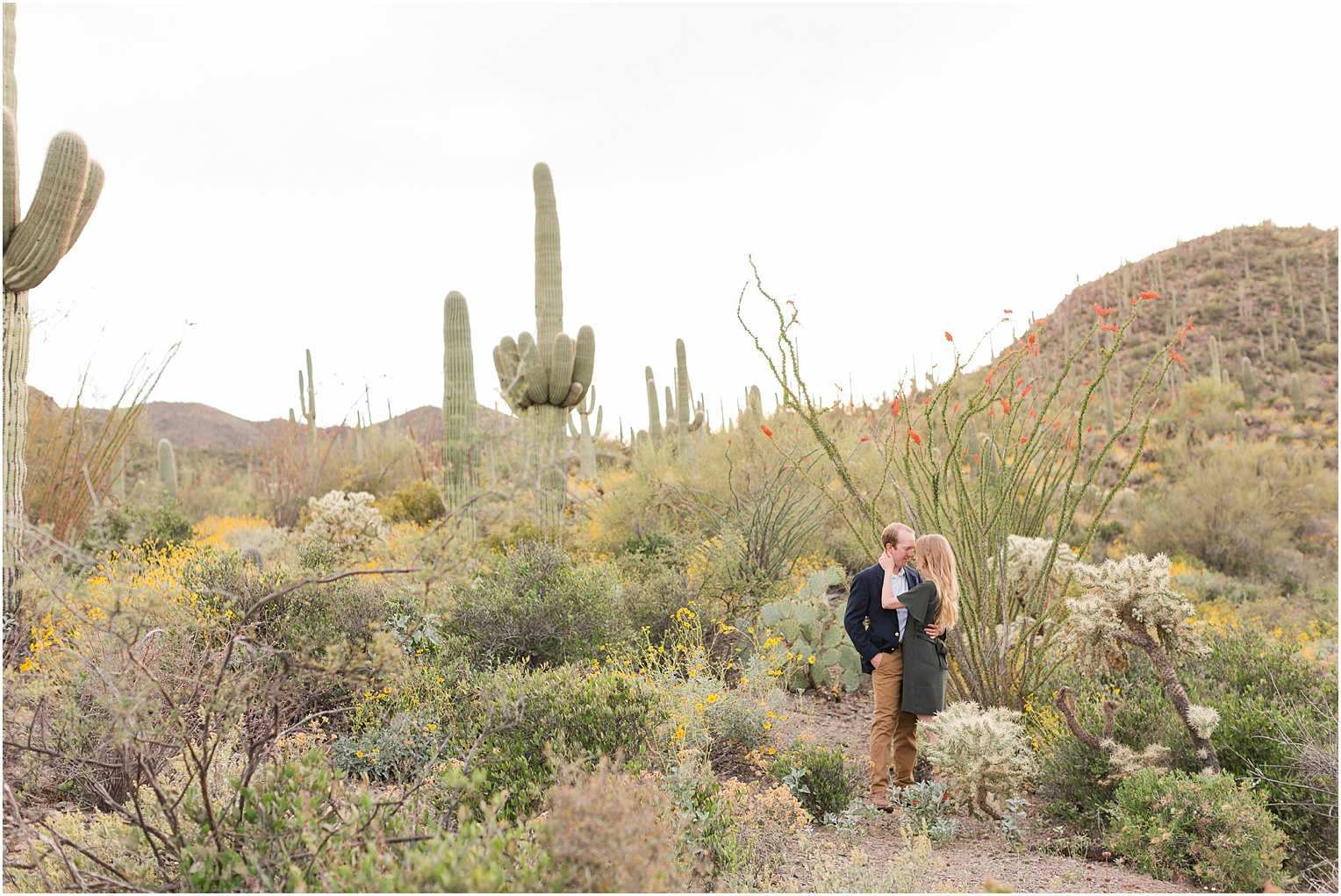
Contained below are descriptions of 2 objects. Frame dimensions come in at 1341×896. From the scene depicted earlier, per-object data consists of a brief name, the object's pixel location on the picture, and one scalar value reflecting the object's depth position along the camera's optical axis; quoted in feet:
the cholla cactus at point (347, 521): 30.66
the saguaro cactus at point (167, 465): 55.31
